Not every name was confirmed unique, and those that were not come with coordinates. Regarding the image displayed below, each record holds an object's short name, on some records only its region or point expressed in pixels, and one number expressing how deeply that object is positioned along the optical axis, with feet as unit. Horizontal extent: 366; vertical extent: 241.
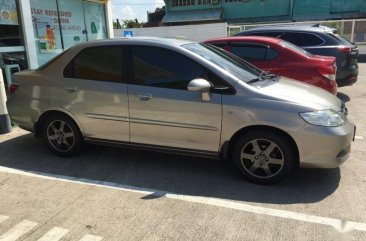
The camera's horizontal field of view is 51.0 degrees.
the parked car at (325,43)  28.25
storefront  26.63
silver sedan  13.23
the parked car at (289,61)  22.25
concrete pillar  20.52
